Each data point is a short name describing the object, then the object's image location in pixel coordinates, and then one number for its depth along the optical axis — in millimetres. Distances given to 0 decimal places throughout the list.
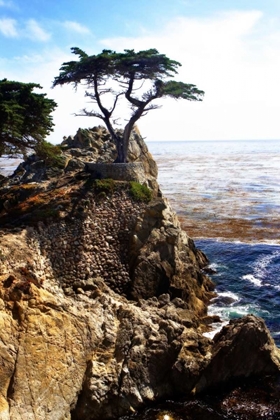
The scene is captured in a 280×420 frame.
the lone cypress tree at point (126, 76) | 28203
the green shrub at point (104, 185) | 25828
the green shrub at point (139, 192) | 26172
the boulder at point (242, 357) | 17641
